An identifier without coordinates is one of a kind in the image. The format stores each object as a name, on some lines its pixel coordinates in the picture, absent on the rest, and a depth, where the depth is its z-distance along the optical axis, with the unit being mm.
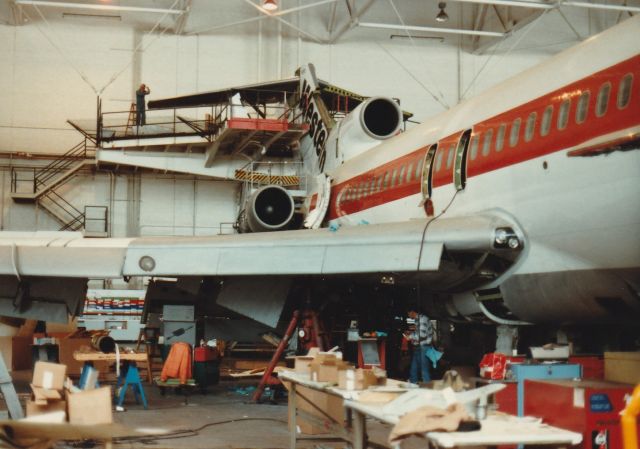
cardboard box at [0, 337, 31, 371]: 19781
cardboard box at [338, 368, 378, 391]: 6742
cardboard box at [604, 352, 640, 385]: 6700
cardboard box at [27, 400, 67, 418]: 6836
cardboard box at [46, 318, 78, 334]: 20859
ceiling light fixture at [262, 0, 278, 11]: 22500
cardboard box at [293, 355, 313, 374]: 8719
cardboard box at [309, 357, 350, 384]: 7469
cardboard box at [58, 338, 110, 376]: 17141
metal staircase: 27109
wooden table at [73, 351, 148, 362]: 11736
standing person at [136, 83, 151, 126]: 25625
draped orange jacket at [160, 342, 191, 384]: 12883
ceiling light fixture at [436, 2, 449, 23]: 26472
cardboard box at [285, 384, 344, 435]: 8977
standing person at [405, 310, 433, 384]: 14719
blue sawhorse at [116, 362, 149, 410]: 12039
